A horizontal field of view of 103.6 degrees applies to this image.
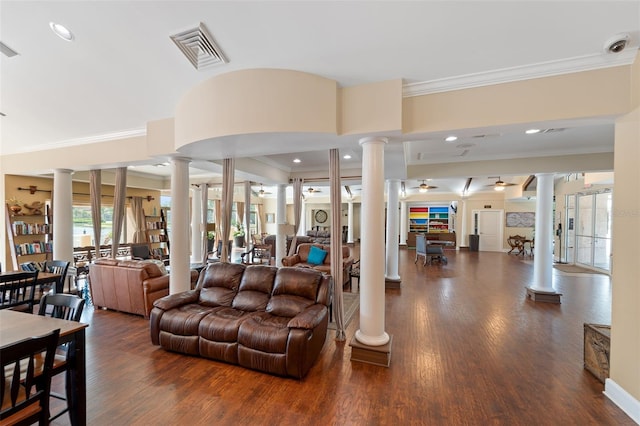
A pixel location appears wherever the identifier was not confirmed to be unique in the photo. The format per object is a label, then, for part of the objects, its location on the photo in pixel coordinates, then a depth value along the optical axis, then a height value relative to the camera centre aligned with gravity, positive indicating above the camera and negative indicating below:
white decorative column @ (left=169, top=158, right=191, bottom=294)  4.04 -0.28
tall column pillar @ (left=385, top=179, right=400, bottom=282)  5.99 -0.54
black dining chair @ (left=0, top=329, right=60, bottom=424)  1.37 -1.08
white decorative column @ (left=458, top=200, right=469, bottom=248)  12.96 -0.73
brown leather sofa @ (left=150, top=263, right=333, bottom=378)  2.62 -1.29
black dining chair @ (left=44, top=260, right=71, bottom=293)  3.88 -1.04
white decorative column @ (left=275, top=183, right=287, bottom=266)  7.21 -0.20
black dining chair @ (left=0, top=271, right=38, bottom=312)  3.17 -1.01
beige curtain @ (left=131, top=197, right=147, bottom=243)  8.45 -0.41
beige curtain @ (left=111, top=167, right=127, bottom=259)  5.41 +0.04
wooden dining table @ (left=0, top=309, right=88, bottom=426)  1.84 -1.08
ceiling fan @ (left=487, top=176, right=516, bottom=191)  8.14 +0.92
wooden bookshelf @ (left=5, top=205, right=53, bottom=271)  5.66 -0.68
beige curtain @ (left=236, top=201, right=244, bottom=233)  13.36 -0.17
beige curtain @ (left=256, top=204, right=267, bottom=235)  15.94 -0.58
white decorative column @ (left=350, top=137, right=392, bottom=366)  2.90 -0.62
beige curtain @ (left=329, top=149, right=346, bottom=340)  3.50 -0.43
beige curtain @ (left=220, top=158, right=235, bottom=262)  4.58 +0.19
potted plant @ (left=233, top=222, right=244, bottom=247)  12.12 -1.30
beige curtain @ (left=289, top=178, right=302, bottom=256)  6.78 +0.23
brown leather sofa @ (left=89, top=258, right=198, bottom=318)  4.09 -1.28
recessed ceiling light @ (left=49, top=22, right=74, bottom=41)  2.51 +1.81
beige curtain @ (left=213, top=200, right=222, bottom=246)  11.21 -0.01
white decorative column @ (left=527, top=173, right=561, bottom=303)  5.04 -0.74
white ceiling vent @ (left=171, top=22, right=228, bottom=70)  2.34 +1.61
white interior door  12.31 -0.85
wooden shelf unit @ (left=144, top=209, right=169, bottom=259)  8.83 -0.87
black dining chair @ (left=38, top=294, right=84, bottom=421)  1.88 -0.99
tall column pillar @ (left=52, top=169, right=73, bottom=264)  5.29 -0.16
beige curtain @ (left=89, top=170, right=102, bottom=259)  5.54 +0.10
